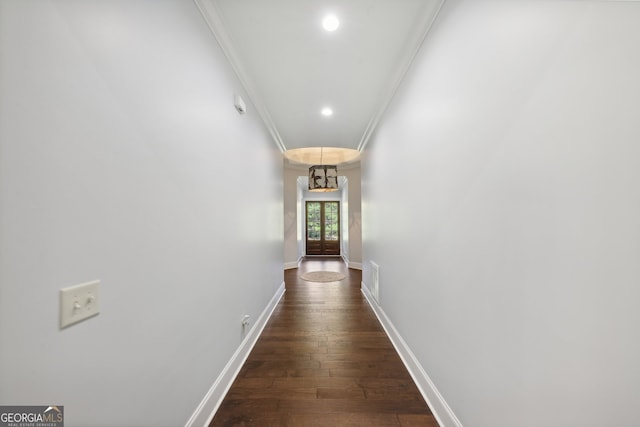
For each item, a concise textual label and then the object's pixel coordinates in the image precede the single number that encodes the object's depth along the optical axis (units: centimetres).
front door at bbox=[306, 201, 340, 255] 859
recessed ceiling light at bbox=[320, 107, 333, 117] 283
